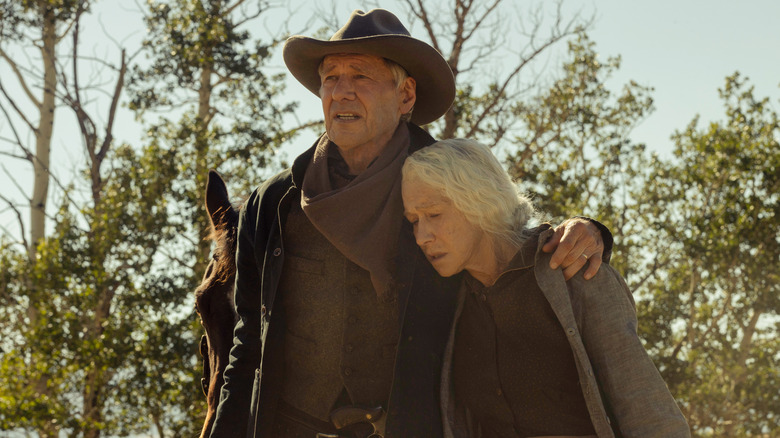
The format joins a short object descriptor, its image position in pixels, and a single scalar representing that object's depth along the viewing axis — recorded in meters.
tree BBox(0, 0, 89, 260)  14.38
